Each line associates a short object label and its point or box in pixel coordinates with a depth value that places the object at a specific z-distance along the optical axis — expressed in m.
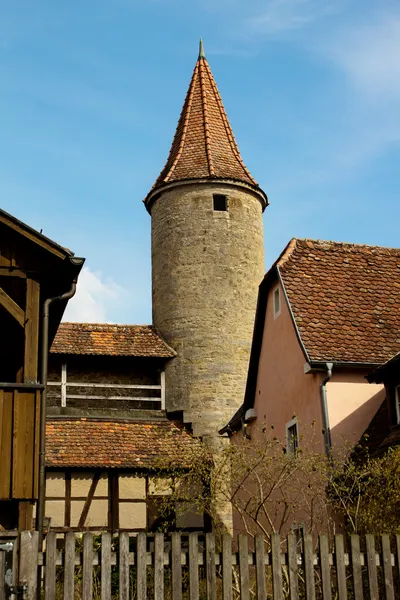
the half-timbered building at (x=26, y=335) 9.52
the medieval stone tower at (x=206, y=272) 24.83
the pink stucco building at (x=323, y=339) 15.22
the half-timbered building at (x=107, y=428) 19.89
